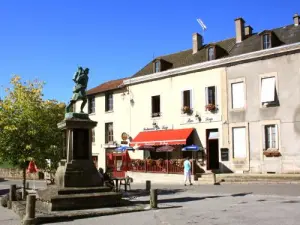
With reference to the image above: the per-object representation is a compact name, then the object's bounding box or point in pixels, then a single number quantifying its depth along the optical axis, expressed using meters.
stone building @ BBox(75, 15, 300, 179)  22.45
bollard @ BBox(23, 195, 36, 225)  10.05
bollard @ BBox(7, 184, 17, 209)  14.31
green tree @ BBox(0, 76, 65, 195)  17.16
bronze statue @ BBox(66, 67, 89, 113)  13.52
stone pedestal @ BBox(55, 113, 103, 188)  12.56
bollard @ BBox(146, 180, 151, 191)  18.66
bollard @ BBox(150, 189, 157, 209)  12.05
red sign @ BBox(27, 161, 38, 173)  18.22
